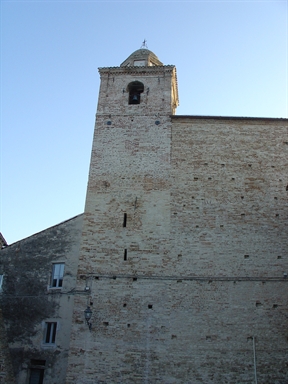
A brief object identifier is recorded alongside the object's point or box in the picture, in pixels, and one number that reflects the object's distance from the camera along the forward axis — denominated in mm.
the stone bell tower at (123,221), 12188
